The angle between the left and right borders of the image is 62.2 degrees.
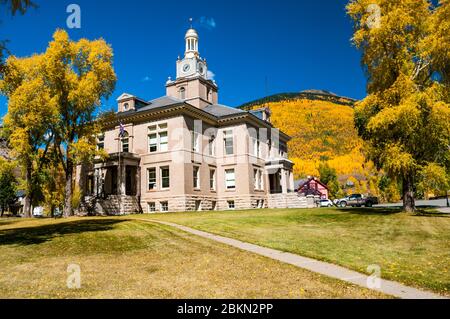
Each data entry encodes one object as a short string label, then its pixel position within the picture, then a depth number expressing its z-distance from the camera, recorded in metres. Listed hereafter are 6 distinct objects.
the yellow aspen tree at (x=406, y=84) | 20.70
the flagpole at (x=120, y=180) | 33.50
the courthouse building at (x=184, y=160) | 33.72
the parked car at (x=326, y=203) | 52.06
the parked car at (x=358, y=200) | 46.50
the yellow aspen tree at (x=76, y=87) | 27.08
